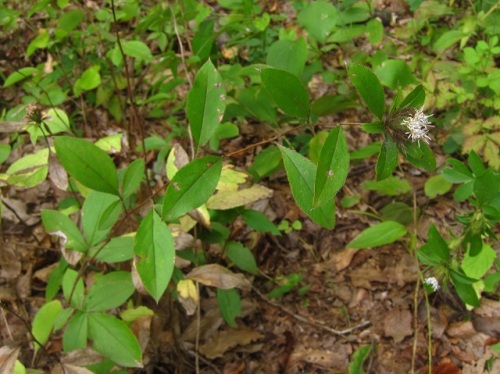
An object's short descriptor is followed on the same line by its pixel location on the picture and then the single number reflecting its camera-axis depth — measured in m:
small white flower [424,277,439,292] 0.58
